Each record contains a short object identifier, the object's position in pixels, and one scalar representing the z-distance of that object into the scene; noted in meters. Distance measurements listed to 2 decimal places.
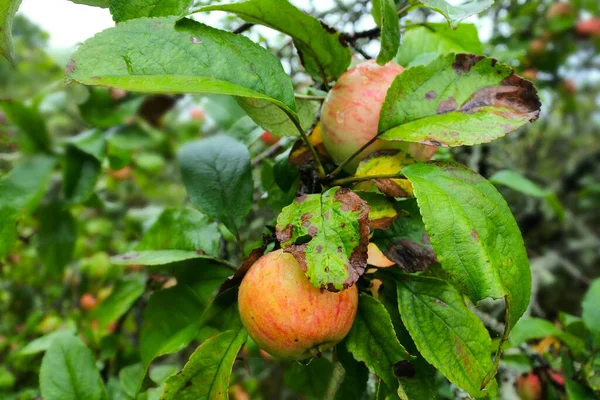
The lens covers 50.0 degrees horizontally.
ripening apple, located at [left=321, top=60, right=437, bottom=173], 0.35
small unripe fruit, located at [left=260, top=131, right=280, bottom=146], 0.66
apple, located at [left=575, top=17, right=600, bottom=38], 1.15
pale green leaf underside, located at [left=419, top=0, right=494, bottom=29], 0.31
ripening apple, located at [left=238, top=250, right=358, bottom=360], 0.31
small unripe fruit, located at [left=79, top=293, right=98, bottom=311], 0.81
